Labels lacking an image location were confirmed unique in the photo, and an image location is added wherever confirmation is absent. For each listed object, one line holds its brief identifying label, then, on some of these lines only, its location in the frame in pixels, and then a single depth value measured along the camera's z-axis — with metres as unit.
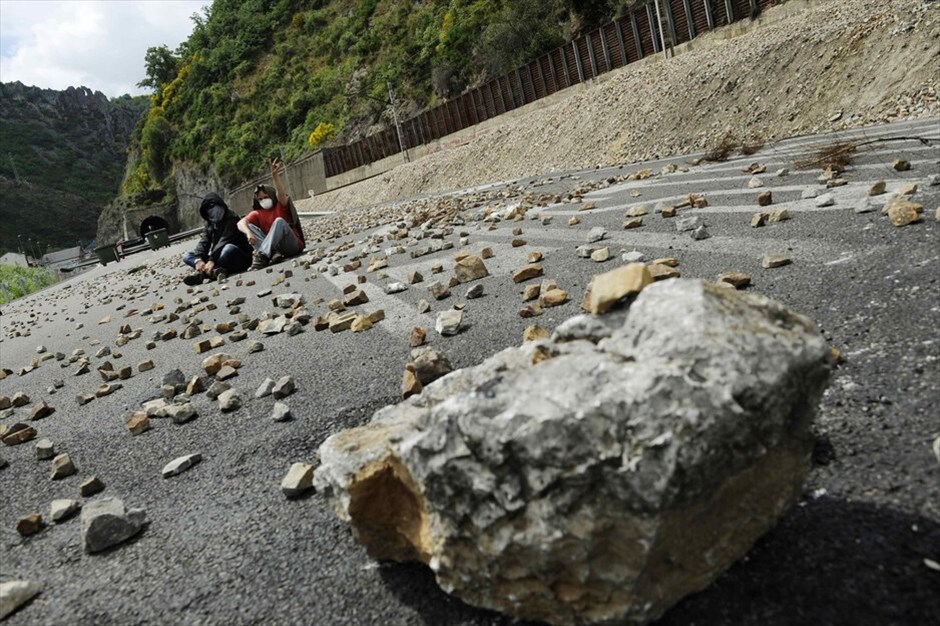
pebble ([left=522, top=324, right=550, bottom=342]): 2.51
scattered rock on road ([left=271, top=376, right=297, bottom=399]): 2.88
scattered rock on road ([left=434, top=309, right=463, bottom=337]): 3.20
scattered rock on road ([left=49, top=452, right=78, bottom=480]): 2.53
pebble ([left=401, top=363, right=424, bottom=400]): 2.45
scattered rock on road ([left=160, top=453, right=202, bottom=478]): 2.30
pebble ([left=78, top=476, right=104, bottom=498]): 2.29
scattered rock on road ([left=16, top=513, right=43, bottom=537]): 2.06
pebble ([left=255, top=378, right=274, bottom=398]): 2.95
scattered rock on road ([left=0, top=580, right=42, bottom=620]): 1.62
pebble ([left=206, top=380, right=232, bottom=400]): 3.09
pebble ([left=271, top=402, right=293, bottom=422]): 2.56
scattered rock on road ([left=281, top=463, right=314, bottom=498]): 1.89
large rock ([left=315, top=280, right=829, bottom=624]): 1.01
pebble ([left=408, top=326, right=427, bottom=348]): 3.14
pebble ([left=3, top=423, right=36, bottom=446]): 3.11
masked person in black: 8.94
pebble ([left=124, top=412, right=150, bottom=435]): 2.85
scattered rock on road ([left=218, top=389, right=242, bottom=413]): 2.84
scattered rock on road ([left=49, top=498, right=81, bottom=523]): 2.12
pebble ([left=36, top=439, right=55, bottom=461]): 2.79
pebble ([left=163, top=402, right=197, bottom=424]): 2.83
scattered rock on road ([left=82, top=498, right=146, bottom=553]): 1.85
